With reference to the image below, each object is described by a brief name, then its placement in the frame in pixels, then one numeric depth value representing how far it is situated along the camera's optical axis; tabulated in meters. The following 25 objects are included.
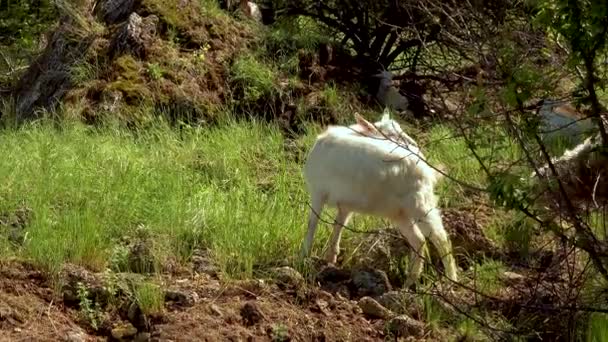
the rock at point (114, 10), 10.94
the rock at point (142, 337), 5.48
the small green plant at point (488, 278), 6.27
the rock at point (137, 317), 5.59
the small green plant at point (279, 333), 5.56
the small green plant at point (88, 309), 5.61
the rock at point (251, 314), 5.68
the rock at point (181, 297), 5.80
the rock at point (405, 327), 5.76
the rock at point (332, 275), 6.31
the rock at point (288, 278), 6.07
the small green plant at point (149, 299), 5.64
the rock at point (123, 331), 5.53
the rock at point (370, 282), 6.24
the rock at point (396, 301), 5.98
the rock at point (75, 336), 5.39
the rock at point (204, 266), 6.27
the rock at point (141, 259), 6.15
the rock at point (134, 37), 10.32
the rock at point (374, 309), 5.92
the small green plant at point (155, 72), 10.05
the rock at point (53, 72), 10.37
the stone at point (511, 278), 6.35
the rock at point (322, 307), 5.90
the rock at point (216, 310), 5.68
